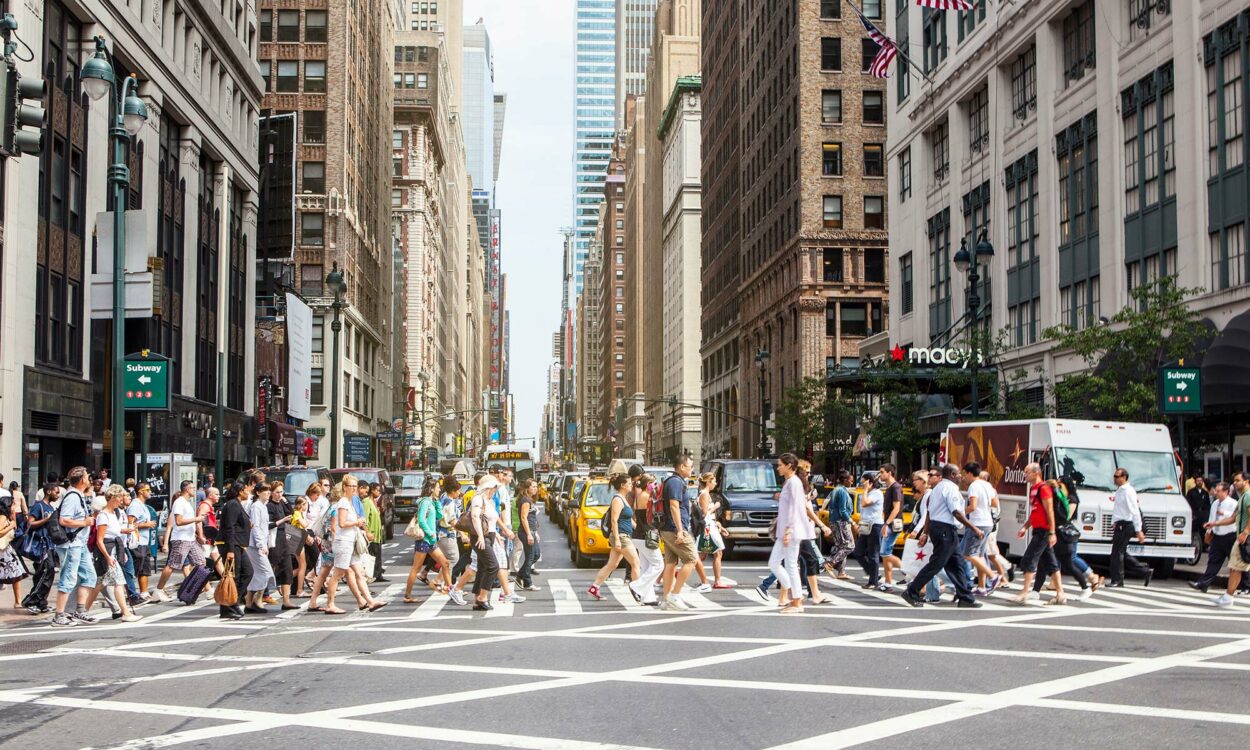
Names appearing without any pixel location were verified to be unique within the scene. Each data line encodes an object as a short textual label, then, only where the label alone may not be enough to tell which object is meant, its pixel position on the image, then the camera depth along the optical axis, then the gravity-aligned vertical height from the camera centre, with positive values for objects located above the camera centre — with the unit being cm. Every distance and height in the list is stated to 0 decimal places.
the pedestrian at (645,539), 1827 -130
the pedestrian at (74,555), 1614 -128
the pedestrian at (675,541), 1766 -123
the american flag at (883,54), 4372 +1321
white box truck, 2253 -48
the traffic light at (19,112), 1334 +367
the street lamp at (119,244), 2172 +348
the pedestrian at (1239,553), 1800 -149
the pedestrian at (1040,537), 1767 -120
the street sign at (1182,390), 2555 +114
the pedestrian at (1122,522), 2027 -114
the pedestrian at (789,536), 1661 -110
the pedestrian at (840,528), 2181 -133
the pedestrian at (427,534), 1938 -126
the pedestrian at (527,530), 1972 -125
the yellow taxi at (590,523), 2597 -146
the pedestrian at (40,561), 1802 -152
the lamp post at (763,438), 6259 +58
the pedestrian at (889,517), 2047 -109
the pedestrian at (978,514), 1792 -89
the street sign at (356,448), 7350 +16
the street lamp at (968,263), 3203 +466
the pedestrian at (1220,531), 1955 -125
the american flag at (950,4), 3806 +1295
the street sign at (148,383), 2580 +135
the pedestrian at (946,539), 1703 -117
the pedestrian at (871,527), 2052 -123
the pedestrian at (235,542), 1703 -118
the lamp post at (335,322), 4134 +422
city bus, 7219 -42
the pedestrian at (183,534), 1889 -119
